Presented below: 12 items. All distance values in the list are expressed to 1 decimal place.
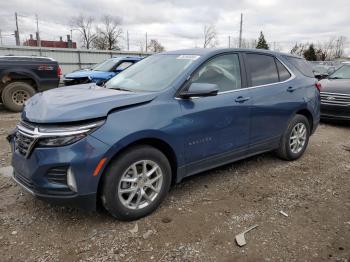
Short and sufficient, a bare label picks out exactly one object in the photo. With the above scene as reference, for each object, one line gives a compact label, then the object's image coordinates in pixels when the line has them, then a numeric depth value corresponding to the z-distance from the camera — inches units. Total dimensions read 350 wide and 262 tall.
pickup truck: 336.8
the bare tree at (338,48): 2878.9
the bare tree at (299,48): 2454.8
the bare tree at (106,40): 2105.1
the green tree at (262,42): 1991.9
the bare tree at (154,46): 2365.2
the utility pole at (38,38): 1616.0
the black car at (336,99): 296.2
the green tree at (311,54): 2240.4
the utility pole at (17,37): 1670.8
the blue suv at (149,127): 106.2
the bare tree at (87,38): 2155.5
